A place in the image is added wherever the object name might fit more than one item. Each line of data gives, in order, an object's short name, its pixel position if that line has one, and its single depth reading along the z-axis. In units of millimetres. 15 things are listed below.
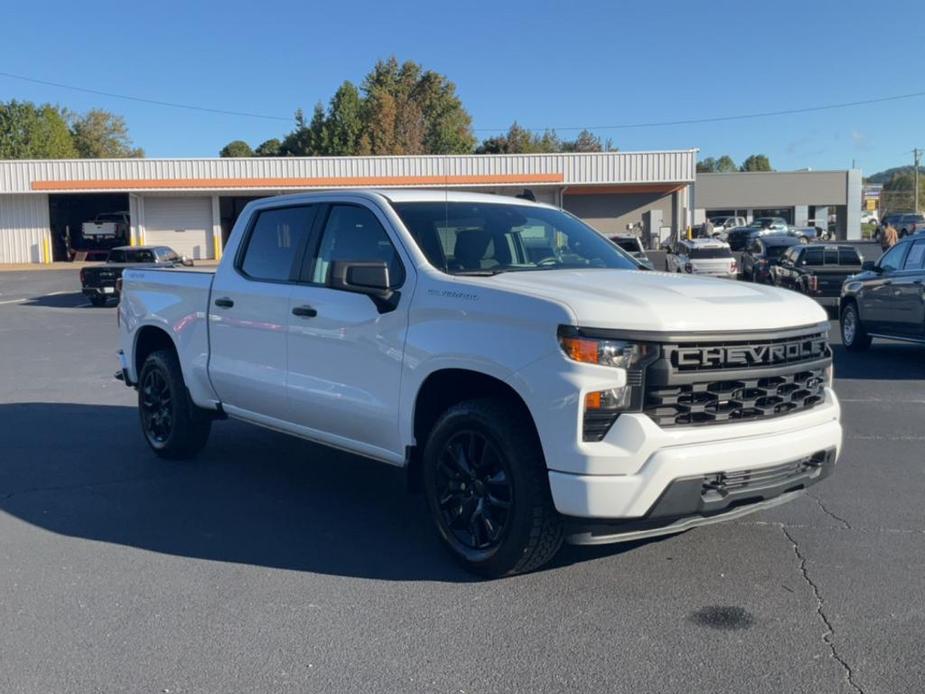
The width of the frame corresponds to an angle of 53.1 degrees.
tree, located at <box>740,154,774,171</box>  154750
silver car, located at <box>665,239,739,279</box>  26688
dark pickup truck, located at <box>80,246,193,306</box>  24438
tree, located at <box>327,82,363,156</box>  69625
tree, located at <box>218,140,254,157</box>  104000
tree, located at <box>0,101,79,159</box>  68812
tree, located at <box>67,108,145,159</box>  92812
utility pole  84344
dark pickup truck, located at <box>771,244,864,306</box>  19625
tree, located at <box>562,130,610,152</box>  100250
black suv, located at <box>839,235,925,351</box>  12188
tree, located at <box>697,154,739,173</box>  160725
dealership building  43281
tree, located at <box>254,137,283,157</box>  91894
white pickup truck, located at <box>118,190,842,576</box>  4172
